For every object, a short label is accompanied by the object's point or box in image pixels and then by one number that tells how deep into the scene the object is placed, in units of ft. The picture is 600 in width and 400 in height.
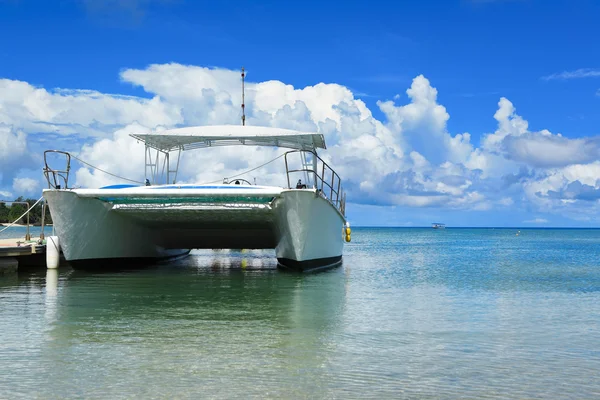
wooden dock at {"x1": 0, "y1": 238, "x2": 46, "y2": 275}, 55.88
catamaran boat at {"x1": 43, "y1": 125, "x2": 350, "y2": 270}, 49.11
